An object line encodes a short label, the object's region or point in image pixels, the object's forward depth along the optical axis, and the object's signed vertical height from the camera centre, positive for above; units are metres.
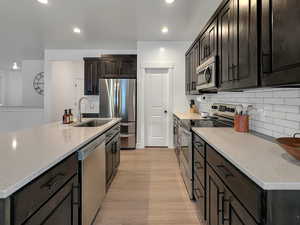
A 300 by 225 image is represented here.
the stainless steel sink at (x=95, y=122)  3.25 -0.20
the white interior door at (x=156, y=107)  5.59 +0.07
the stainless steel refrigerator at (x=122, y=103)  5.36 +0.17
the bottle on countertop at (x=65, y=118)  2.82 -0.11
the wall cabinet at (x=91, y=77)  5.92 +0.93
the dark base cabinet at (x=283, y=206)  0.84 -0.39
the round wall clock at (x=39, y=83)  8.27 +1.05
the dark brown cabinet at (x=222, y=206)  1.07 -0.58
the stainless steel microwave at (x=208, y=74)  2.55 +0.47
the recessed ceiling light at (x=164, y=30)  4.51 +1.73
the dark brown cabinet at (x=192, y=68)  3.85 +0.85
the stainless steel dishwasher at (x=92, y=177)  1.72 -0.63
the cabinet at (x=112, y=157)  2.76 -0.69
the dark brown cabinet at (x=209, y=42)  2.61 +0.92
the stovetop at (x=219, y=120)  2.77 -0.15
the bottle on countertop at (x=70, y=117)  2.88 -0.10
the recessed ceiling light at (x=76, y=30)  4.73 +1.82
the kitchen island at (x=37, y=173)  0.86 -0.30
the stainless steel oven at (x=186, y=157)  2.63 -0.66
